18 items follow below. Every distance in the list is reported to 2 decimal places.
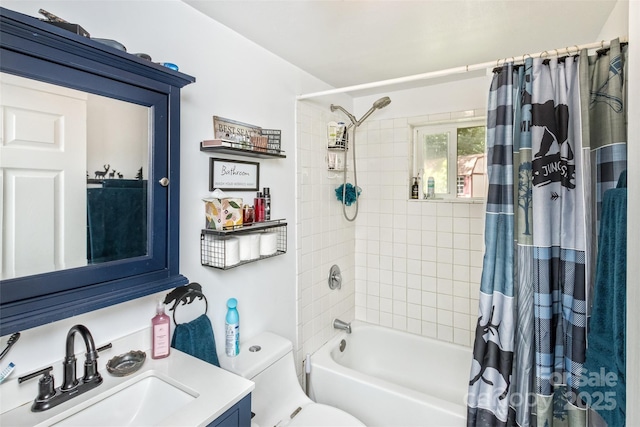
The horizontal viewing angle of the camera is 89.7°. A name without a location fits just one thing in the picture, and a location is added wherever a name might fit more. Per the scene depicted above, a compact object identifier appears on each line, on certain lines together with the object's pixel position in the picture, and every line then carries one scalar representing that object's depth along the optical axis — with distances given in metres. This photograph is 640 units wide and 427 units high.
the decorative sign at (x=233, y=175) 1.52
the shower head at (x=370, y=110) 2.34
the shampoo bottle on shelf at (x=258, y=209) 1.68
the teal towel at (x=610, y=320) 0.65
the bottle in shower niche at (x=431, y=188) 2.56
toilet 1.54
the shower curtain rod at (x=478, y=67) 1.22
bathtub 1.72
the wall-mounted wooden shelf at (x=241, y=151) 1.43
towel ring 1.36
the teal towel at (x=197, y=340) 1.35
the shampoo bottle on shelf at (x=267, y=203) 1.73
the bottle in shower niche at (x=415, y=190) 2.58
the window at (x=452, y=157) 2.42
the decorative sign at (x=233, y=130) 1.53
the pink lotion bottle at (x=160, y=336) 1.23
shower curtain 1.22
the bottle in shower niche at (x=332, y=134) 2.37
